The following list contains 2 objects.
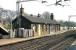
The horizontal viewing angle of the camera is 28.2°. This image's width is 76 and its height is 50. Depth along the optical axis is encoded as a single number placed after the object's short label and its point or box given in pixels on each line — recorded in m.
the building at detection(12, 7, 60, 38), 35.99
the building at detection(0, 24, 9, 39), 31.95
